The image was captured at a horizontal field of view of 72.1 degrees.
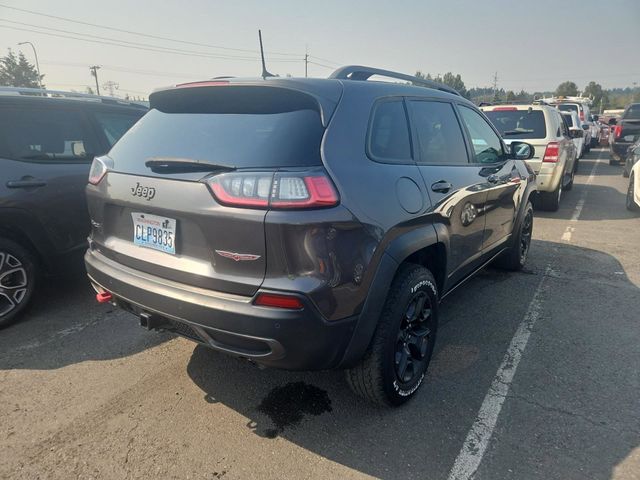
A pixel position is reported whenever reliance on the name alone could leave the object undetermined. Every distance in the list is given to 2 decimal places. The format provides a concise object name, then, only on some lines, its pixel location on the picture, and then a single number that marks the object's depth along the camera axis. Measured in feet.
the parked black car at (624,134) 45.96
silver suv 25.04
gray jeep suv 6.26
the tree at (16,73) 213.05
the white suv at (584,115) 55.62
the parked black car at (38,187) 11.26
